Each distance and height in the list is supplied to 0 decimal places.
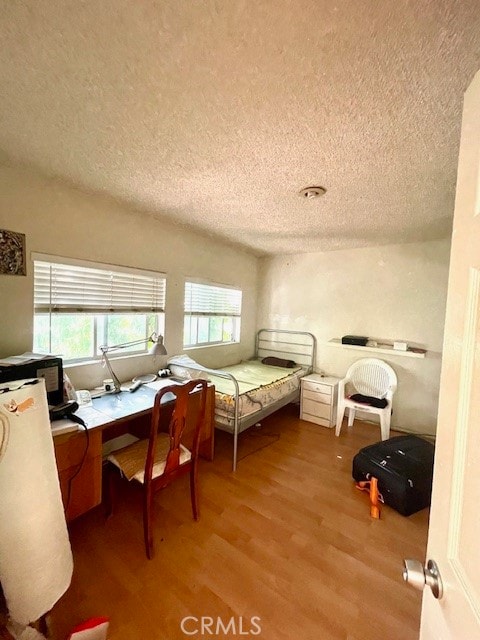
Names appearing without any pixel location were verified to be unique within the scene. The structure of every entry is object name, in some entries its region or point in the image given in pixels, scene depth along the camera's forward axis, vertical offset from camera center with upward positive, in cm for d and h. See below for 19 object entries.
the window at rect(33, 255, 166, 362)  188 -5
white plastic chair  277 -91
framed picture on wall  164 +30
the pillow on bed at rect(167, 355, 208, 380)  249 -66
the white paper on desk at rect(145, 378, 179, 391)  220 -73
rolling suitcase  183 -122
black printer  134 -41
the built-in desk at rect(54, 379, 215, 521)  139 -85
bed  234 -84
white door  45 -24
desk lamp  207 -40
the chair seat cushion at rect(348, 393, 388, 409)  272 -98
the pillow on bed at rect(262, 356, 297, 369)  364 -78
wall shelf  286 -43
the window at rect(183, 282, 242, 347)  308 -10
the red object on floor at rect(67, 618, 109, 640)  101 -136
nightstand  316 -115
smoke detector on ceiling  183 +89
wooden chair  143 -101
